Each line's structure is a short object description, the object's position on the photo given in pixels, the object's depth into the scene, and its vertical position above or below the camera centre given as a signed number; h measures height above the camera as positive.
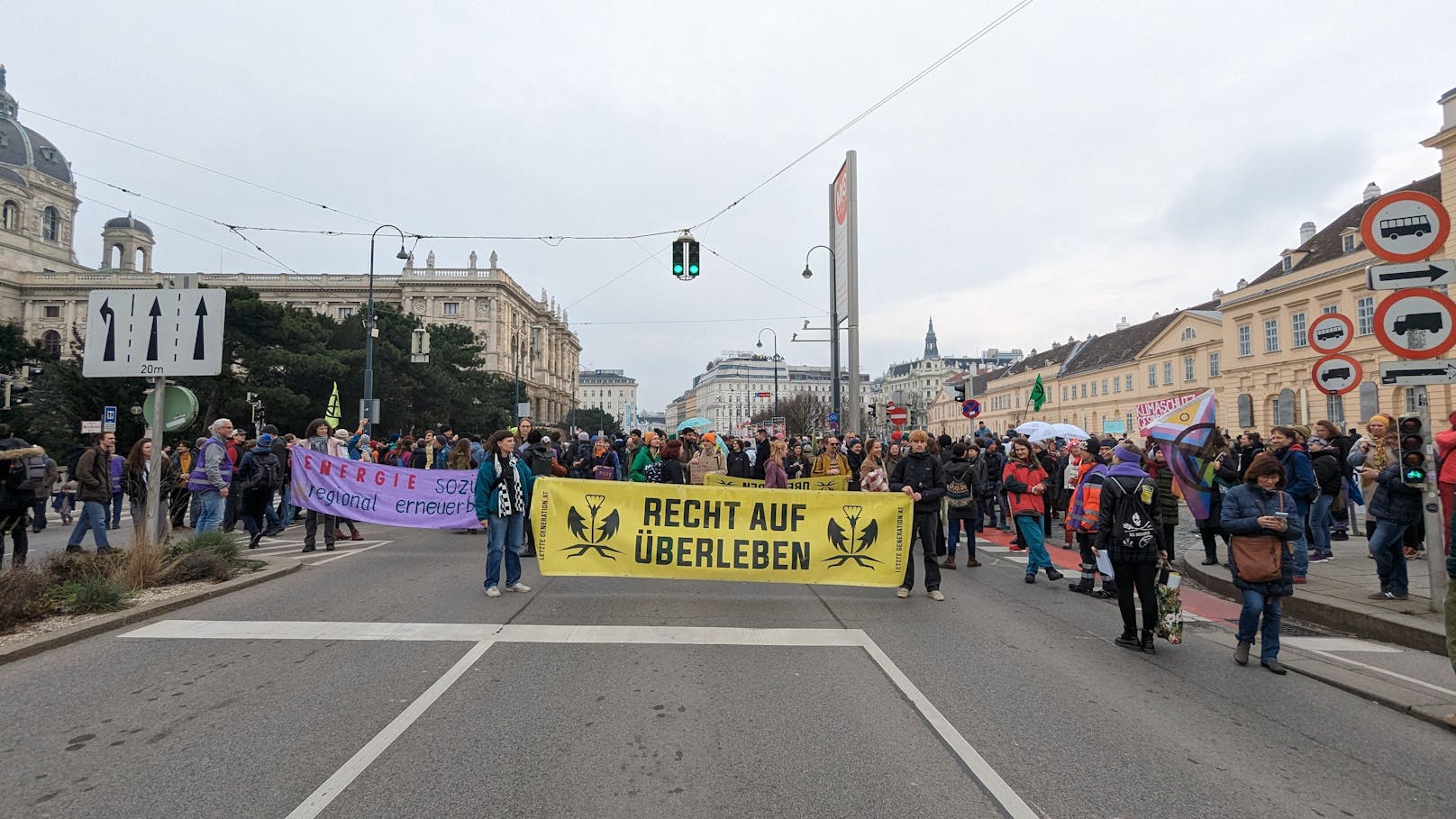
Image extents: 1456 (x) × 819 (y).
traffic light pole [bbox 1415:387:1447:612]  7.00 -0.75
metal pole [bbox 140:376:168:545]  8.60 -0.23
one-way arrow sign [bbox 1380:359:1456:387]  7.12 +0.77
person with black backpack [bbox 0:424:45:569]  8.56 -0.30
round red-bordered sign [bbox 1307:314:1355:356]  10.55 +1.72
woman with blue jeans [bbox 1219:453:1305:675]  5.66 -0.58
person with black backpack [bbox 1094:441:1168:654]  6.23 -0.70
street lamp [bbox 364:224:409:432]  30.22 +4.40
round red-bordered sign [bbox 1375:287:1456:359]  7.00 +1.27
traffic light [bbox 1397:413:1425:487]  7.00 -0.01
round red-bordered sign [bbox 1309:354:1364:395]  10.43 +1.12
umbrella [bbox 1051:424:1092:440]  18.72 +0.58
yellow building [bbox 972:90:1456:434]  39.09 +7.65
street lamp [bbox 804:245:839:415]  26.58 +4.82
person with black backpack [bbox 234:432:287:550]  11.02 -0.37
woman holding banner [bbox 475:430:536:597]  8.05 -0.51
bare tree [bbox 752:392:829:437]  70.44 +3.95
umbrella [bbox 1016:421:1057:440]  17.75 +0.57
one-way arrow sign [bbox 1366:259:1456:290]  7.18 +1.74
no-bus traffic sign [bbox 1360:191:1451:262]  7.05 +2.16
